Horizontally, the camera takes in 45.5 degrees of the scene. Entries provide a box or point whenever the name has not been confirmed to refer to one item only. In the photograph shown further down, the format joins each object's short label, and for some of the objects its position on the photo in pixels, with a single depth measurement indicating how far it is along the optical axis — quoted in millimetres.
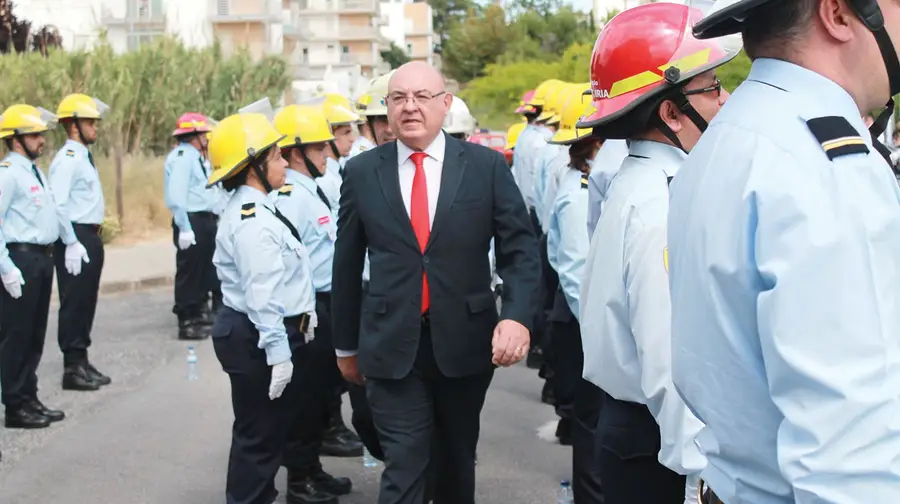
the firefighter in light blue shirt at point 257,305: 5168
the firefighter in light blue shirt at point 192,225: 11445
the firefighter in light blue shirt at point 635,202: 3135
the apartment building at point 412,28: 115688
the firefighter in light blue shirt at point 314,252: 6031
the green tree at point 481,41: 85500
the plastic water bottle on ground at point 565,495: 5897
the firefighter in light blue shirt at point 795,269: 1630
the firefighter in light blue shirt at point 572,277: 5316
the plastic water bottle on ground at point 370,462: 6754
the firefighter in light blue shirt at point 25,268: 7848
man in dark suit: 4547
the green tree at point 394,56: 105662
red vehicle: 27078
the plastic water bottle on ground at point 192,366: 9281
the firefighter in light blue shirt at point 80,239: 9078
